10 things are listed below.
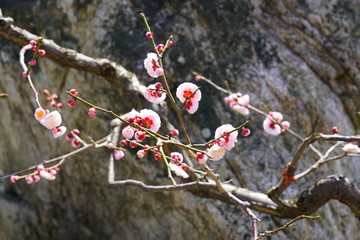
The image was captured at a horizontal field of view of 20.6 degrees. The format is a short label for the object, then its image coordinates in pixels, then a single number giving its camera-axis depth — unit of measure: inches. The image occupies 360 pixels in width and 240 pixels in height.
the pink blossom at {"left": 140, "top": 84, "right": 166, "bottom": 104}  39.1
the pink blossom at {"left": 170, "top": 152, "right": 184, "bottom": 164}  41.6
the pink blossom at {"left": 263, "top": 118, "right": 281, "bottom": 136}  45.0
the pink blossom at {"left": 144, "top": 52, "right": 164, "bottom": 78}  39.2
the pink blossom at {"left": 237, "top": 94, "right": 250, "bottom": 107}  47.1
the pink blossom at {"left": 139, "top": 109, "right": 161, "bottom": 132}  38.7
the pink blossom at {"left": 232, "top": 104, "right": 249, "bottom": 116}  48.5
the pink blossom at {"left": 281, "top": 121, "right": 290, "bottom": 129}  45.4
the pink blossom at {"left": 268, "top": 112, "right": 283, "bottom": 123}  45.8
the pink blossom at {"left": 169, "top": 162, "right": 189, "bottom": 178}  40.0
